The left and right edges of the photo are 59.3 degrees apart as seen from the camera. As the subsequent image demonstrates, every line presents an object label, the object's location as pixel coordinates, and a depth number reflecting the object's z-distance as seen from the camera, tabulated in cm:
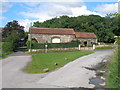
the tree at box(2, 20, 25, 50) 3320
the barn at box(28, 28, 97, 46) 2645
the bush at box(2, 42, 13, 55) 2250
